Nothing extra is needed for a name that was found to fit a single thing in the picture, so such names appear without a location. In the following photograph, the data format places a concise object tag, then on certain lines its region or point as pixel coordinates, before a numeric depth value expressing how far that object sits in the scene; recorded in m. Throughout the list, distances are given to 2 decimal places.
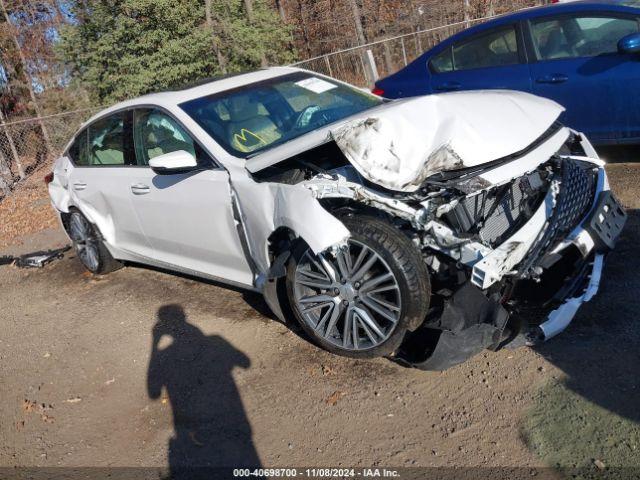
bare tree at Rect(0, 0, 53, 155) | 16.38
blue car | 5.41
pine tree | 15.98
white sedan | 3.23
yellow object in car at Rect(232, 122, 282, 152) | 4.18
